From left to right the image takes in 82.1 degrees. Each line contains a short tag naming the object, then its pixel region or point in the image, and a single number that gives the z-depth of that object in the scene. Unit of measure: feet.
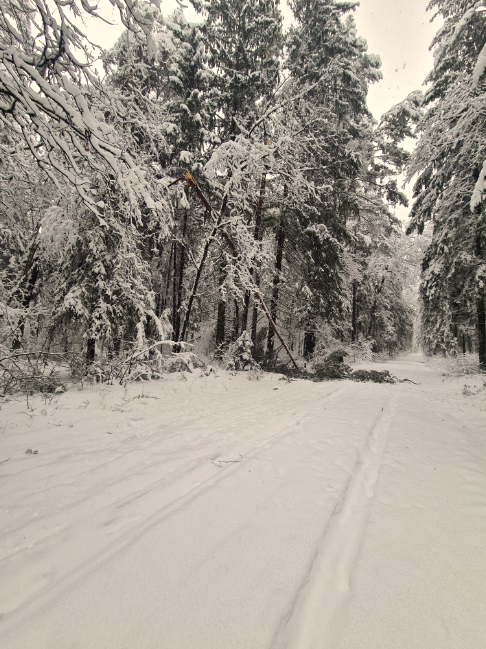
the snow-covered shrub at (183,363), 25.71
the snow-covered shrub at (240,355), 32.45
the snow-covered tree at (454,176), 28.58
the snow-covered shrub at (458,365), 36.27
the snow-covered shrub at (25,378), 15.52
